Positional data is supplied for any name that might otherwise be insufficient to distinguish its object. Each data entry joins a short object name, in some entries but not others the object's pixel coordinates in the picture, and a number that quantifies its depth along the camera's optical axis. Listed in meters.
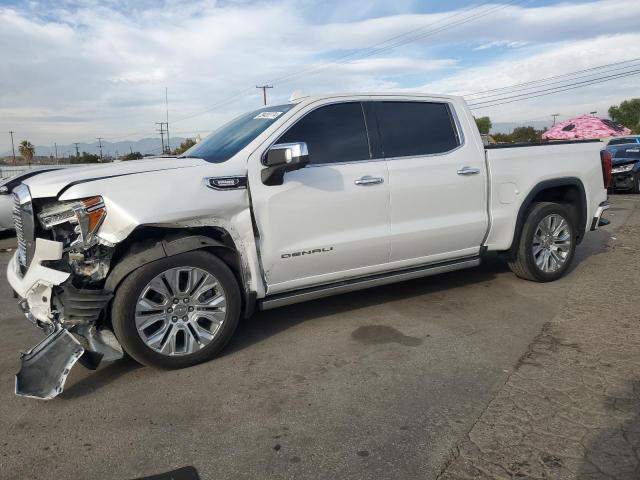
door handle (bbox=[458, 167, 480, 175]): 4.85
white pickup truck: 3.48
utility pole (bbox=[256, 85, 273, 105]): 59.06
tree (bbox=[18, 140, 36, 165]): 89.46
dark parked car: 15.74
